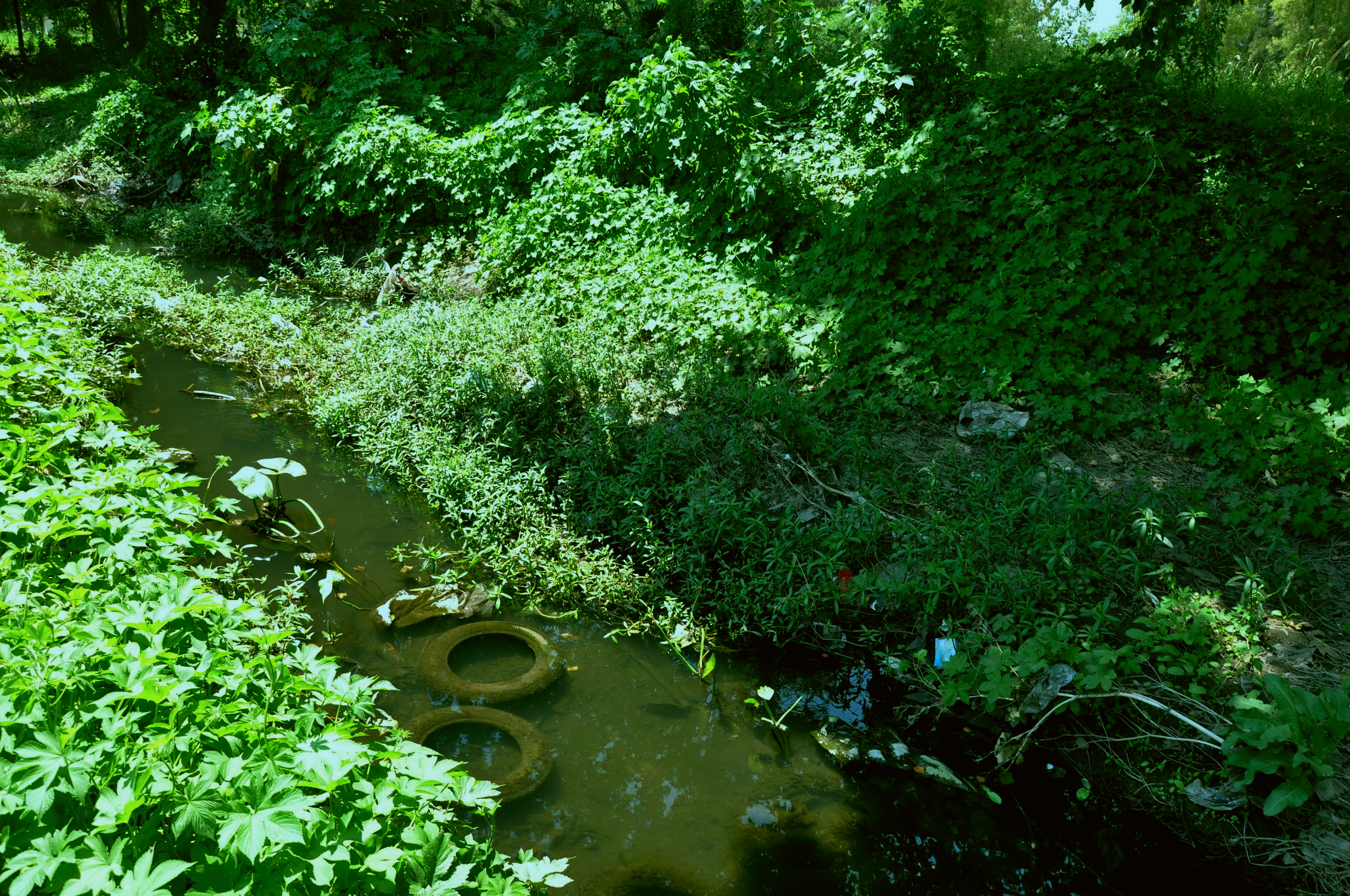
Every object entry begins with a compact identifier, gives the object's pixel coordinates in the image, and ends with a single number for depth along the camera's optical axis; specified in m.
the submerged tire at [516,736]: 3.43
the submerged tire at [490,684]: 3.95
